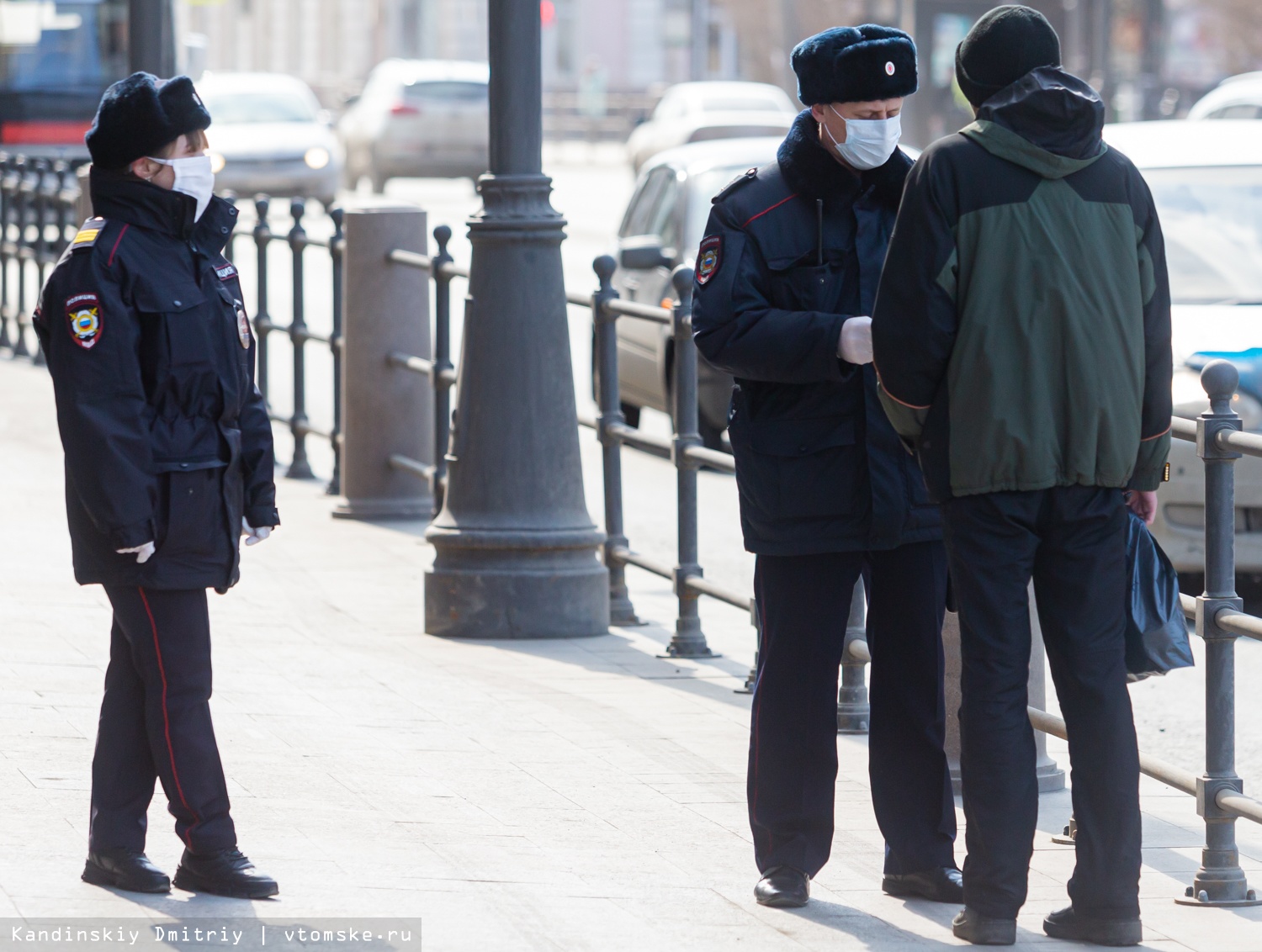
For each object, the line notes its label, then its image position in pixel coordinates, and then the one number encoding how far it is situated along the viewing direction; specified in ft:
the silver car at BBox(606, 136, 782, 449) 75.92
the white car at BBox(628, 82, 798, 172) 199.93
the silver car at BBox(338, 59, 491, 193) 220.84
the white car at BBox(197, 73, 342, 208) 192.13
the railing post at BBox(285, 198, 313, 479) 69.21
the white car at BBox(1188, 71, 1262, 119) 138.51
